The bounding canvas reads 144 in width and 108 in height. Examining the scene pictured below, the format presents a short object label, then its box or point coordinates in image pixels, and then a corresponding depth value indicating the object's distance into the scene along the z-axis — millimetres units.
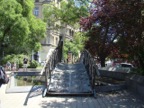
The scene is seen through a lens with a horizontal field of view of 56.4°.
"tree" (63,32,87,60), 27166
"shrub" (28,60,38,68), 16660
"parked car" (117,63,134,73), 9271
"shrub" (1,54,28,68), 15661
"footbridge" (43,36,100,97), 5677
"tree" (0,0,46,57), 13132
